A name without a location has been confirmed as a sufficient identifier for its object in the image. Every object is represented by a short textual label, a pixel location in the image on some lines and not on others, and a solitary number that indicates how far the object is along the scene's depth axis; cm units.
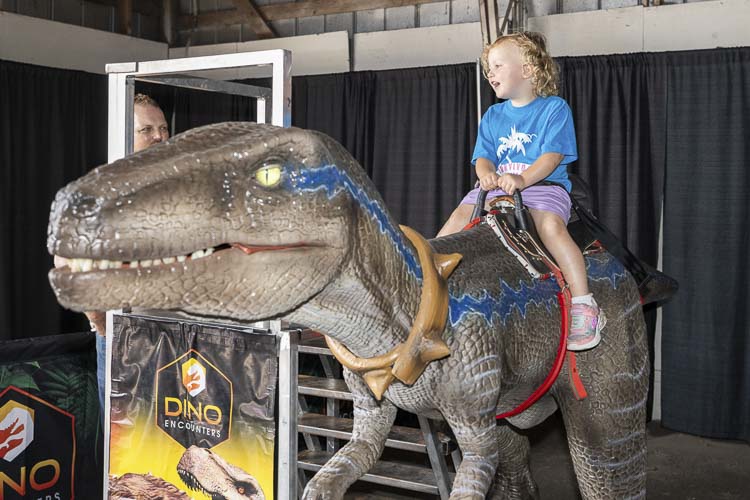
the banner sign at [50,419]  340
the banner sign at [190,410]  273
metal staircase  305
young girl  179
